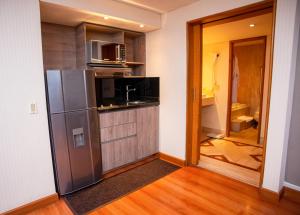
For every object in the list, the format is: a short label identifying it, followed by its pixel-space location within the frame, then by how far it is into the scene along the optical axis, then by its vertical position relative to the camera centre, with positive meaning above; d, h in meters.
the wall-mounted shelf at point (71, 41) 2.68 +0.64
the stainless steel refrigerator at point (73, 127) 2.11 -0.50
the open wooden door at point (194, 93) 2.81 -0.16
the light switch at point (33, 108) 1.96 -0.24
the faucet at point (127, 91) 3.53 -0.13
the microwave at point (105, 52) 2.67 +0.47
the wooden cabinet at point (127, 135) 2.66 -0.79
